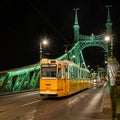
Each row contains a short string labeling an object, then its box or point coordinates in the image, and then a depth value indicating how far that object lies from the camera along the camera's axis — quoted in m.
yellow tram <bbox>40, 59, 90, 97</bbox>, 14.11
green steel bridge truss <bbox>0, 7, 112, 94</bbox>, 19.33
